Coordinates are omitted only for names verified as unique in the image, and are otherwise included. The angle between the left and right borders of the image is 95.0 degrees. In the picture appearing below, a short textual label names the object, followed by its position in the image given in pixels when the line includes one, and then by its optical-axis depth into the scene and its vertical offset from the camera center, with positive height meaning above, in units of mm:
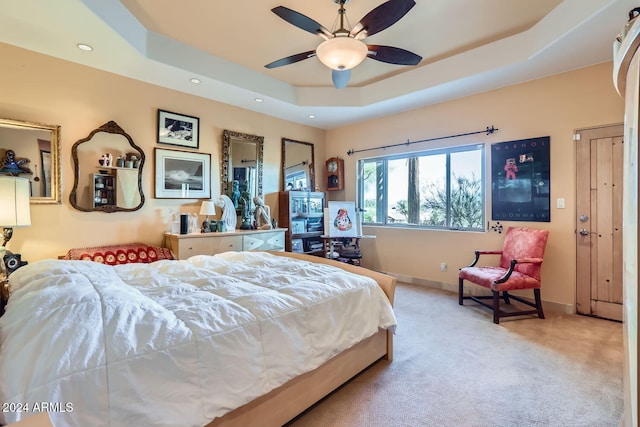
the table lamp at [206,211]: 3930 +16
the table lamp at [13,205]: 2197 +61
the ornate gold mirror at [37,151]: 2750 +601
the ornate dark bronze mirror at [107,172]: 3191 +470
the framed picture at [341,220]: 5000 -146
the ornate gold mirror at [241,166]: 4418 +722
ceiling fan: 2152 +1446
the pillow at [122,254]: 2982 -442
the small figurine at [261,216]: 4547 -64
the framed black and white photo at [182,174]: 3783 +514
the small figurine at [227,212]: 4191 +1
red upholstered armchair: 3141 -711
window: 4254 +369
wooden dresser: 3520 -393
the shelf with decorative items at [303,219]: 4910 -128
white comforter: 937 -516
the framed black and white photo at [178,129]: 3771 +1110
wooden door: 3135 -120
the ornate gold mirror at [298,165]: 5234 +865
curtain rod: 3960 +1113
